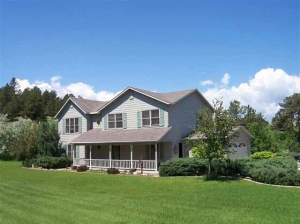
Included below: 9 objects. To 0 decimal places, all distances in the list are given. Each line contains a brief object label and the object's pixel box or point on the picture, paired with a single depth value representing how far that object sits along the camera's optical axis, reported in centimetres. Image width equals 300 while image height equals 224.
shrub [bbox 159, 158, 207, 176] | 2269
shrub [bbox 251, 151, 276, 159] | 2990
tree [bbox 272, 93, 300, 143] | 7238
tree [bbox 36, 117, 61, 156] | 3484
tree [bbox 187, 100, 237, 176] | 2041
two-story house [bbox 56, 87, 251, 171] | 2836
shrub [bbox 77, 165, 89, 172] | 2969
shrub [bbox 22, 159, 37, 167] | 3375
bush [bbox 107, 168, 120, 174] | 2667
